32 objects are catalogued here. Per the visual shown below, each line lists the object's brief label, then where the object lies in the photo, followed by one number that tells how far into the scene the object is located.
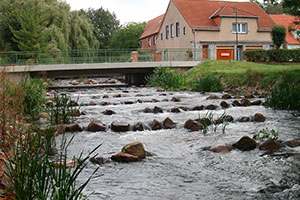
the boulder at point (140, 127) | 8.53
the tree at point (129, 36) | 62.72
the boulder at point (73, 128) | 8.31
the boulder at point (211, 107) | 12.12
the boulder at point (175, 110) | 11.73
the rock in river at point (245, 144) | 6.38
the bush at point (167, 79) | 23.89
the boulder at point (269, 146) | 6.29
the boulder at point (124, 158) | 5.76
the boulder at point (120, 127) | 8.46
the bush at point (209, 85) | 20.56
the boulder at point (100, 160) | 5.69
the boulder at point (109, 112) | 11.57
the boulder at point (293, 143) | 6.47
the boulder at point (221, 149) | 6.26
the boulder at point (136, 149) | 5.96
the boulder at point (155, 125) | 8.56
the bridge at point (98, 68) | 28.61
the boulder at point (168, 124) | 8.77
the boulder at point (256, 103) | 13.01
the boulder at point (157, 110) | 11.70
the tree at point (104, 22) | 78.69
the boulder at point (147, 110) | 11.94
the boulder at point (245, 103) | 12.92
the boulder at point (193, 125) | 8.28
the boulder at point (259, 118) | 9.35
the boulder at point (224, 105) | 12.51
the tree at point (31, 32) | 37.44
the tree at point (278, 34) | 34.65
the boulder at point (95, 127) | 8.45
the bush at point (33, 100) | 10.09
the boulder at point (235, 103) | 12.97
